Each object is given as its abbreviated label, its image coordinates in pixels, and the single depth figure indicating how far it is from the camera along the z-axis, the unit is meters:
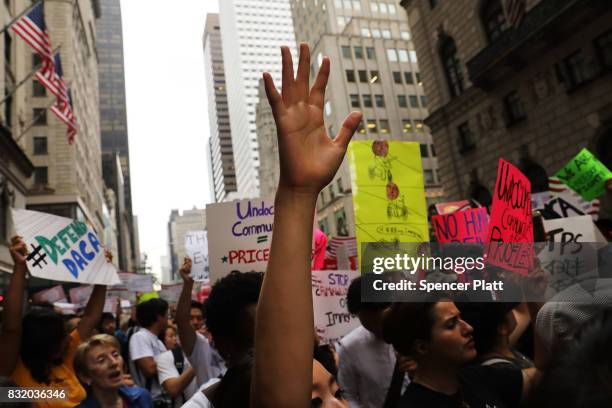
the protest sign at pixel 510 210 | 2.96
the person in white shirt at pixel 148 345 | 5.39
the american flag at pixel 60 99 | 17.85
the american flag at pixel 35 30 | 14.88
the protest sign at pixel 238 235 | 5.08
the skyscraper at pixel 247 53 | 140.12
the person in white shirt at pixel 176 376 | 4.96
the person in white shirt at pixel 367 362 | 4.01
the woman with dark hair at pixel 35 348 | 3.19
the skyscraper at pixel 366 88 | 55.34
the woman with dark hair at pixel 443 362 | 2.42
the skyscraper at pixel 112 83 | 151.12
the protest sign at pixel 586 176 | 6.98
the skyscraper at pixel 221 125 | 195.62
